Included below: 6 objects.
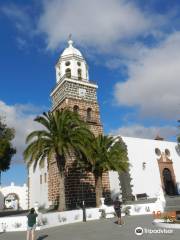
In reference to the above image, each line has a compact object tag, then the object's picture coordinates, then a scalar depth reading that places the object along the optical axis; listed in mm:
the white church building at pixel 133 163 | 24804
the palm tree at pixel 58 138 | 17268
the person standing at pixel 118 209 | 12891
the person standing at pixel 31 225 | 9183
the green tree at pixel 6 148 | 20099
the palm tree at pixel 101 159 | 19288
